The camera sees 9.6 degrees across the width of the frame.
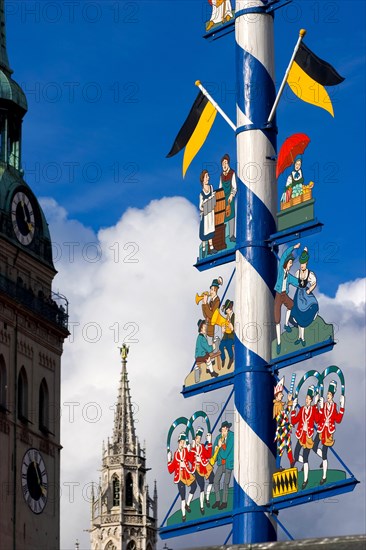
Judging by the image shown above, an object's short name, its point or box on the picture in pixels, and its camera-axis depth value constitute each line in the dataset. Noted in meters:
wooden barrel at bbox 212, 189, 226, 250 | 34.03
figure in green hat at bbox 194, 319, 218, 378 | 33.50
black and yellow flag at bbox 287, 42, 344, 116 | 34.00
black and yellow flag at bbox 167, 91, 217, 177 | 35.50
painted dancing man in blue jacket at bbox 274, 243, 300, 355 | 32.47
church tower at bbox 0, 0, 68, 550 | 87.38
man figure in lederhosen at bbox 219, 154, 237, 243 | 34.06
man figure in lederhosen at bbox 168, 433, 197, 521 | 33.25
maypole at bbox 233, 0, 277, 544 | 32.12
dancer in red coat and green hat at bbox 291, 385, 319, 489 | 31.80
